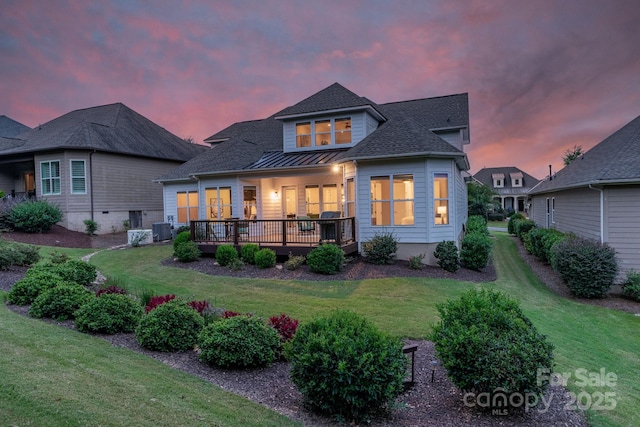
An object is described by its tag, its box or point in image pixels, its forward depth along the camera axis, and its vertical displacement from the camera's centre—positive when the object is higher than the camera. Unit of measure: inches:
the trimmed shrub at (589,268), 398.6 -75.5
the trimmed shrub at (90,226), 756.0 -25.1
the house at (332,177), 482.7 +53.4
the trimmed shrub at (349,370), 129.3 -60.8
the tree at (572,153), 1848.7 +256.4
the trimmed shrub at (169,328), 196.5 -66.0
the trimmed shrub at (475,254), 486.9 -68.1
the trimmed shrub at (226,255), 467.5 -58.0
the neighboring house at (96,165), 765.3 +120.0
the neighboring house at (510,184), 2023.9 +111.7
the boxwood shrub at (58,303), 237.5 -59.2
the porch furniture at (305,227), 493.5 -26.3
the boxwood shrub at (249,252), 470.9 -55.5
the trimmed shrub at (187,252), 489.1 -54.9
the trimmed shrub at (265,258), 450.9 -61.5
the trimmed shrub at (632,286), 394.3 -96.7
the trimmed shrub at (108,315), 214.5 -62.7
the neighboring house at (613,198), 407.5 +4.2
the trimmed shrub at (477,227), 768.3 -51.5
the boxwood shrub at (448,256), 458.3 -66.6
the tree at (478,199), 1428.4 +21.4
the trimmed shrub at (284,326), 204.5 -68.9
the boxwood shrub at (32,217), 657.6 -0.4
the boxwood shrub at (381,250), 470.3 -57.2
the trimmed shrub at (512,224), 1039.6 -62.9
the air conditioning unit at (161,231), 702.5 -36.7
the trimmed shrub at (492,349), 128.4 -55.5
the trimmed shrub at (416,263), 451.8 -72.9
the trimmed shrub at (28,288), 266.4 -54.6
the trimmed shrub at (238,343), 176.1 -67.7
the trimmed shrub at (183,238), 525.8 -38.5
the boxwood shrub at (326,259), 422.6 -61.1
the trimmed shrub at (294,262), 443.5 -66.9
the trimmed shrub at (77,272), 313.9 -51.9
